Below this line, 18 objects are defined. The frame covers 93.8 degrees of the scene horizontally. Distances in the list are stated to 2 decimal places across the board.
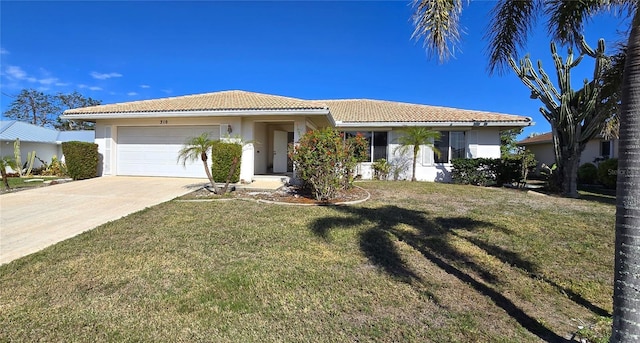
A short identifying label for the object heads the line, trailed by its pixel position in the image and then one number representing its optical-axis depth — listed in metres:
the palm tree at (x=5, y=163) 10.60
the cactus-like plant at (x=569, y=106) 10.90
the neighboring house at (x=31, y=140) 20.84
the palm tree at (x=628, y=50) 2.10
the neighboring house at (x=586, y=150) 17.78
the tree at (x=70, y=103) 42.50
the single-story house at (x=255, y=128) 12.46
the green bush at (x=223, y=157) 10.75
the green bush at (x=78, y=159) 12.70
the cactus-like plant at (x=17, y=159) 16.66
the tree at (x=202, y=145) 8.75
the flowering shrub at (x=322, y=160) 8.71
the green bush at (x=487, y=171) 14.20
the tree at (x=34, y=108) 40.56
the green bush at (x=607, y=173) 14.40
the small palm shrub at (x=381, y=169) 15.91
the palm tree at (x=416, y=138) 14.62
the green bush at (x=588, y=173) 16.56
